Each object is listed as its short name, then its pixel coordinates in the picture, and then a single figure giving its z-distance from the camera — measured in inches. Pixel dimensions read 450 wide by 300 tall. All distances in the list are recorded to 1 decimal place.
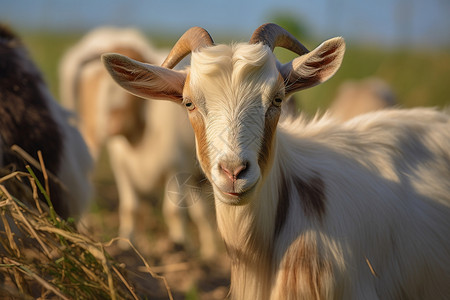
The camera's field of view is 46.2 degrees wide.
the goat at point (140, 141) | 251.1
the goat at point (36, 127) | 145.8
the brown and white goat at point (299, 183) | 101.0
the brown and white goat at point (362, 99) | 309.0
